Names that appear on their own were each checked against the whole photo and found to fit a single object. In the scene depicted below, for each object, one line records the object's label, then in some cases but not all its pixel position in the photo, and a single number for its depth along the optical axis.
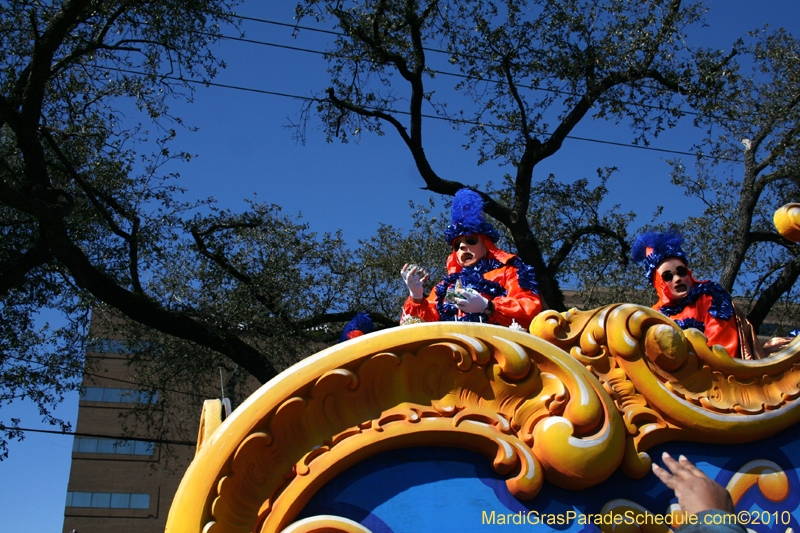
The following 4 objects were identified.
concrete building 27.44
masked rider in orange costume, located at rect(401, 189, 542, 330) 3.19
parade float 2.16
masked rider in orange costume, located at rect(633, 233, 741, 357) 3.38
